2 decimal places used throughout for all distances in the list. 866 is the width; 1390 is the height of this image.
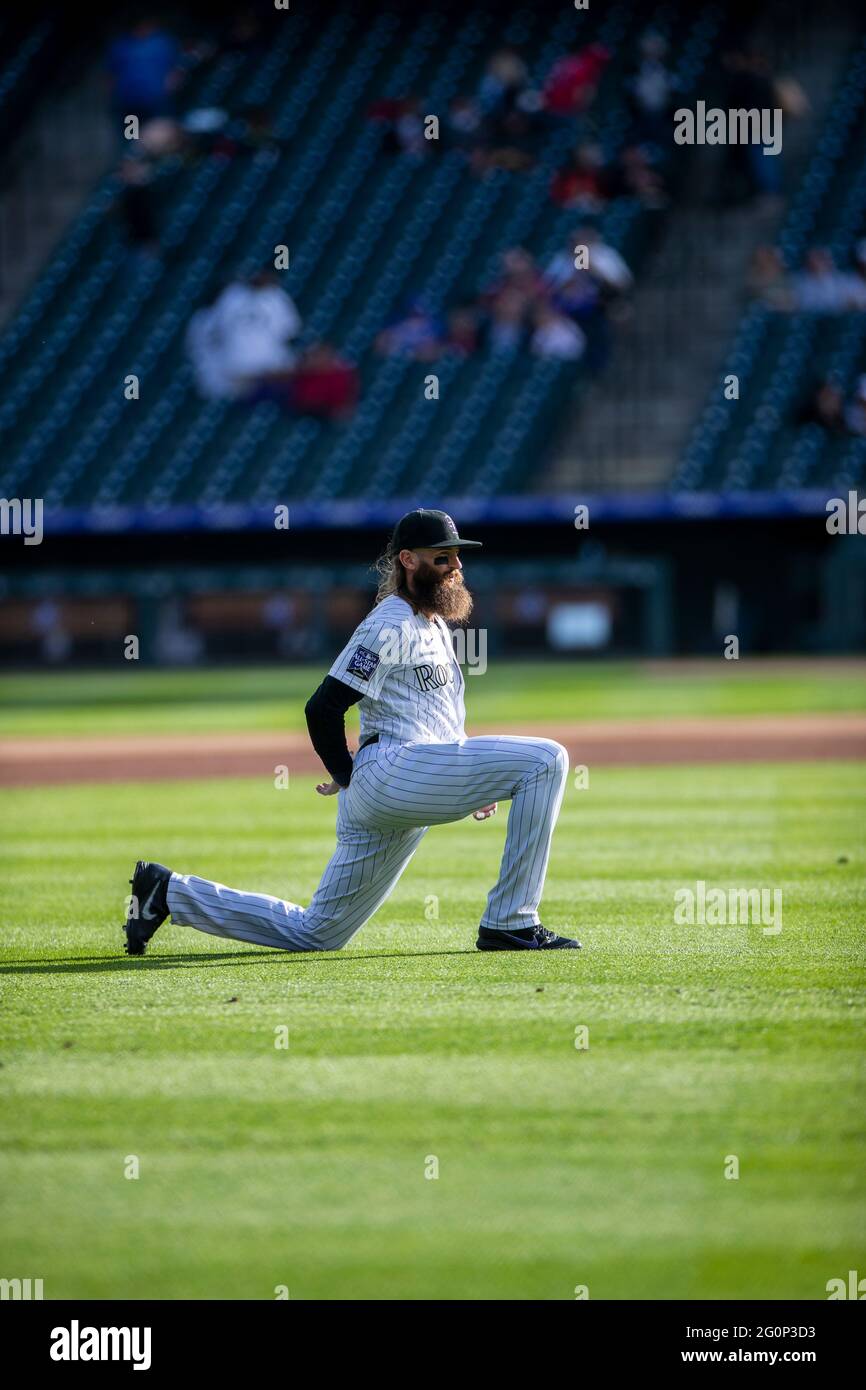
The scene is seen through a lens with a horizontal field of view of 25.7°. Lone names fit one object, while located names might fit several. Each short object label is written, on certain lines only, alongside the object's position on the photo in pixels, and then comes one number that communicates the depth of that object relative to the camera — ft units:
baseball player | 21.36
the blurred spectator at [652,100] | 96.73
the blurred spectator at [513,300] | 94.32
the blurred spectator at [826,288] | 91.97
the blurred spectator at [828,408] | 88.17
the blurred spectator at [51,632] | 94.22
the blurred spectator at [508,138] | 101.91
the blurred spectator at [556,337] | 93.81
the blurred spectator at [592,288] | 92.43
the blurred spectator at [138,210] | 101.96
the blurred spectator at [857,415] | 88.43
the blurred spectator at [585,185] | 97.91
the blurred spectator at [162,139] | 106.42
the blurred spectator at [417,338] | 95.76
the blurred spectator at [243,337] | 94.12
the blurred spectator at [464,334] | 95.09
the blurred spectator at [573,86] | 101.96
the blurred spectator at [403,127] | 103.86
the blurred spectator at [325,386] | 95.09
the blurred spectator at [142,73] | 106.22
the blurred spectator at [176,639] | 94.17
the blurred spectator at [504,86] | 102.47
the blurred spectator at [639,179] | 96.89
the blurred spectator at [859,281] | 91.66
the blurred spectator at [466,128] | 103.40
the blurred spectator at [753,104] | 94.27
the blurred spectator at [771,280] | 94.17
